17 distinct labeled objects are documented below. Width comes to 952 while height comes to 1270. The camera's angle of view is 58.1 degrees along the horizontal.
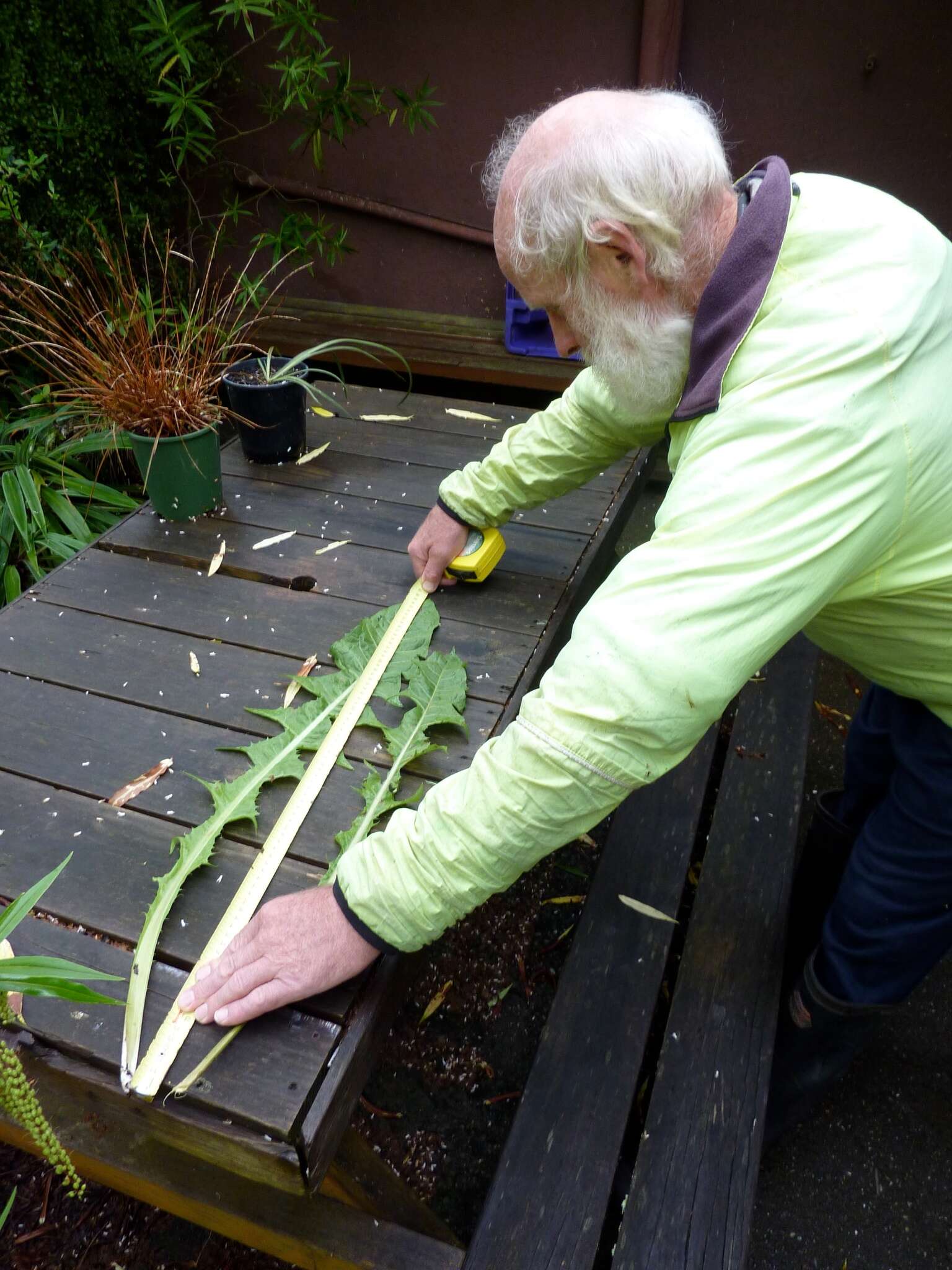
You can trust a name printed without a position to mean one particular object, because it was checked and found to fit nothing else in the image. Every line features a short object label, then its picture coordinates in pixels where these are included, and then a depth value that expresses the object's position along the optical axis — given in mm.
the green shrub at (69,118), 3584
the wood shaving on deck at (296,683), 1881
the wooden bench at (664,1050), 1433
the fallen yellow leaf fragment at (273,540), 2420
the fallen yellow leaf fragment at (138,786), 1646
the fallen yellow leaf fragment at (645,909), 1910
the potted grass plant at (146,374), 2383
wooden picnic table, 1244
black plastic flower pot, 2615
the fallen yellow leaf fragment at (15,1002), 1296
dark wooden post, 3918
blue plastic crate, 4348
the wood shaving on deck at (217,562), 2324
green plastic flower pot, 2381
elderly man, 1150
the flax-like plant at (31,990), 1071
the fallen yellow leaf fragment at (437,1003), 2561
